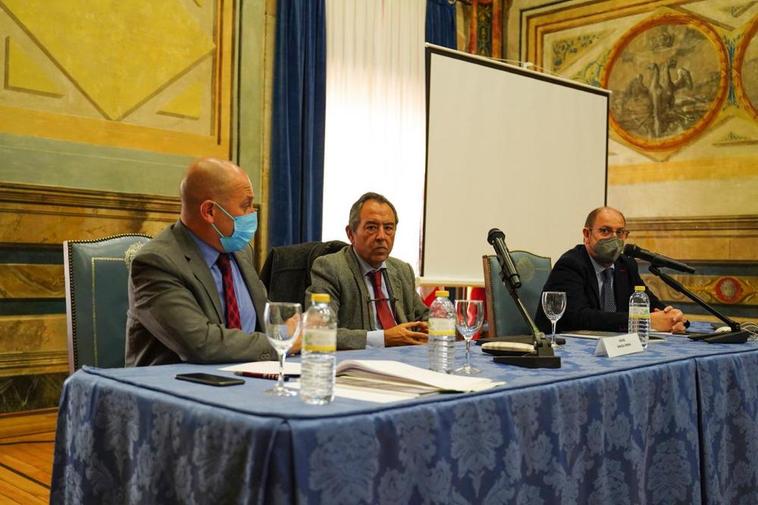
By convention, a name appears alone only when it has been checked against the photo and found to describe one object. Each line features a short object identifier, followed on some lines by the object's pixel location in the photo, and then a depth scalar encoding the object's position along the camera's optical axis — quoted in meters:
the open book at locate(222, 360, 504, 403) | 1.70
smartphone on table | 1.77
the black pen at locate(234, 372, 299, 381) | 1.89
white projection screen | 5.45
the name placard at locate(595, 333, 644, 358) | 2.46
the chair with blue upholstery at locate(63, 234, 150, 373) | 2.62
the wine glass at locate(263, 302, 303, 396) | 1.66
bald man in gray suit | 2.22
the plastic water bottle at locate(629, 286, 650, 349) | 3.01
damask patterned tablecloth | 1.44
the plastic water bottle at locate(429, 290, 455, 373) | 2.08
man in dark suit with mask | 3.67
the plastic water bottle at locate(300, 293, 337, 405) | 1.56
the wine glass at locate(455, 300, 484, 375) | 2.22
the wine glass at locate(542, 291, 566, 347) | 2.71
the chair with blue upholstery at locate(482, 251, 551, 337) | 3.91
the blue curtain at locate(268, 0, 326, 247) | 5.70
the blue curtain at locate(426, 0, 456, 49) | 6.78
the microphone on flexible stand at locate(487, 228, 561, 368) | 2.20
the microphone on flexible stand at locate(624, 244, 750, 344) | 2.95
